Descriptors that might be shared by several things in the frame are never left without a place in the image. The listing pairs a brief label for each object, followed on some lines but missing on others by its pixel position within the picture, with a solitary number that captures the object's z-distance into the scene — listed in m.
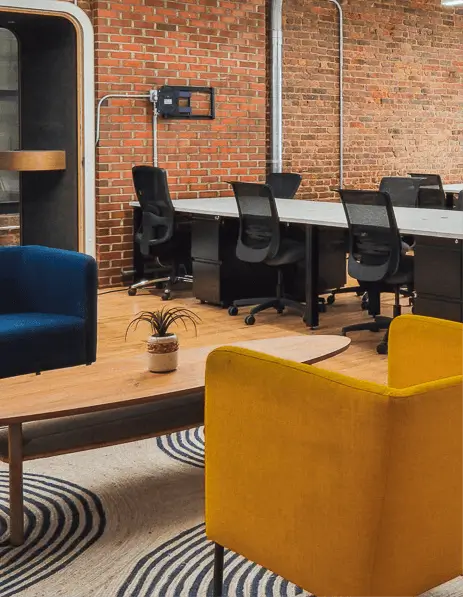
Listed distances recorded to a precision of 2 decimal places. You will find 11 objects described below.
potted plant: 3.49
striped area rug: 2.72
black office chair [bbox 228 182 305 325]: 6.58
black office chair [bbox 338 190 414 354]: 5.74
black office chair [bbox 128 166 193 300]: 7.62
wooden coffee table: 2.96
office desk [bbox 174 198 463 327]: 5.45
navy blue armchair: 4.40
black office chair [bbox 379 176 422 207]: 8.03
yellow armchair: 2.07
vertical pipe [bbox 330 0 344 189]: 10.00
